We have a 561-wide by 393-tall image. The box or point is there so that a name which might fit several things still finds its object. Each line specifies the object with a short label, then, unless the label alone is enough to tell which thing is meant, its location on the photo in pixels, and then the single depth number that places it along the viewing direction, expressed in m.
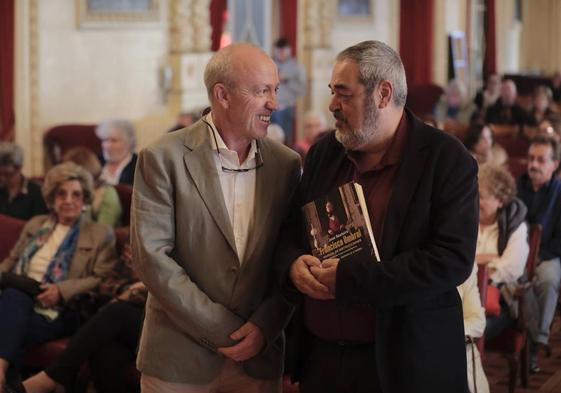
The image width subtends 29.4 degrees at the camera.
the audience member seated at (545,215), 5.44
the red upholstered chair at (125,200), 5.87
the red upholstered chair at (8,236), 5.32
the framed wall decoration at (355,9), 14.79
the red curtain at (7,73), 9.46
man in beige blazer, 2.79
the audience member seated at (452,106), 13.49
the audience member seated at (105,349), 4.56
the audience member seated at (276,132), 8.02
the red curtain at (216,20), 11.80
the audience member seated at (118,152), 6.88
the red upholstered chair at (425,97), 15.01
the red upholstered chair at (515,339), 4.99
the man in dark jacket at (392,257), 2.57
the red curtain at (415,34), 15.99
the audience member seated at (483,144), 7.13
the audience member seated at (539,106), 12.16
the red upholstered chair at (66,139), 9.79
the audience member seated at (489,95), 14.31
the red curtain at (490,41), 18.69
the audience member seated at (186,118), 8.94
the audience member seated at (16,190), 6.16
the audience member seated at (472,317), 3.54
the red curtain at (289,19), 13.50
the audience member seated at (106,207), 5.79
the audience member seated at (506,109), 12.71
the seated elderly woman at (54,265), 4.78
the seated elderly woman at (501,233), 4.97
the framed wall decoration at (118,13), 10.19
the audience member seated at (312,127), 9.14
